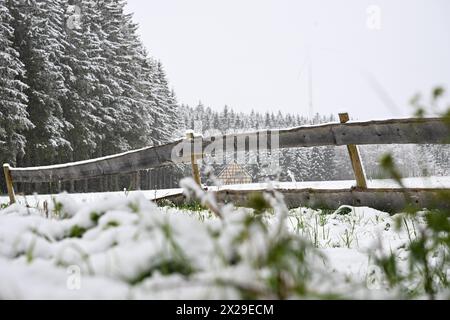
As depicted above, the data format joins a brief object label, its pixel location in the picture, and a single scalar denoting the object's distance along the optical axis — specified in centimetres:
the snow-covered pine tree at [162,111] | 3547
